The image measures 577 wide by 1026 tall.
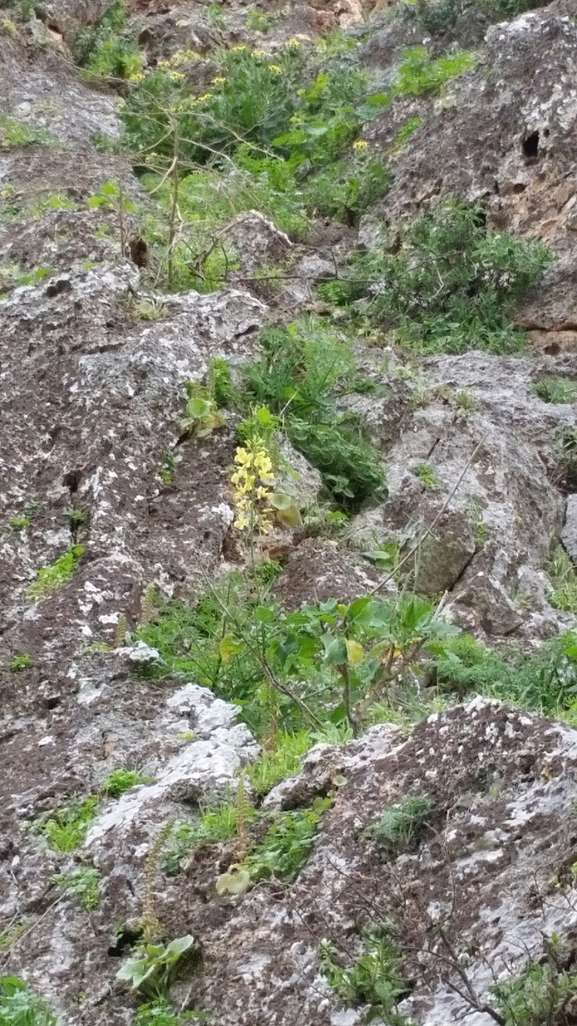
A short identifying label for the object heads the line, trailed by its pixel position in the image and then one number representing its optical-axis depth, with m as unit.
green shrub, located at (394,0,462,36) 11.83
